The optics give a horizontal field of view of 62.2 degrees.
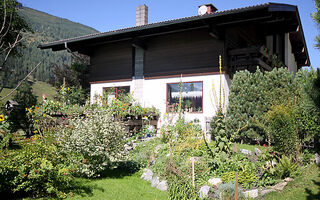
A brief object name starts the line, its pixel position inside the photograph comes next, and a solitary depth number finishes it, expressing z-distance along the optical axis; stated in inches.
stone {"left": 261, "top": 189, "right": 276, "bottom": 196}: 189.2
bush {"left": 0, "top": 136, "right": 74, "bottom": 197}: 166.1
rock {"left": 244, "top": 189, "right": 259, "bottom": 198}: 187.8
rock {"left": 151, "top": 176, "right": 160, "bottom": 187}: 220.5
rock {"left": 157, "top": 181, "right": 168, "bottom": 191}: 213.0
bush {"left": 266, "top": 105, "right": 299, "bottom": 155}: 225.3
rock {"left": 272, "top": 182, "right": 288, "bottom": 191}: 191.3
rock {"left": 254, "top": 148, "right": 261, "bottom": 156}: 257.1
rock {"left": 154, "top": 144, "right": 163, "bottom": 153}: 288.0
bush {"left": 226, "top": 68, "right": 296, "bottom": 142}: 322.0
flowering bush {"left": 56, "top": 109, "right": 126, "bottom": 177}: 216.8
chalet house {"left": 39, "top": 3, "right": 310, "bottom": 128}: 405.7
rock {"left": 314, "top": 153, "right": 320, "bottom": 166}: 216.1
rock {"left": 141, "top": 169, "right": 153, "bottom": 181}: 234.5
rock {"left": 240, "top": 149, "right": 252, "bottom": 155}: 257.4
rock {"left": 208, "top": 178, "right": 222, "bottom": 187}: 202.5
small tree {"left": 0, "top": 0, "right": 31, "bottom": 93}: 467.2
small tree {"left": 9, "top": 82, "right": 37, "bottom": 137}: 518.3
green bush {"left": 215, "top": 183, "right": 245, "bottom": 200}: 181.3
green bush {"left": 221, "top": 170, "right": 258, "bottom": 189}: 201.2
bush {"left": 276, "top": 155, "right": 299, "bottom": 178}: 204.4
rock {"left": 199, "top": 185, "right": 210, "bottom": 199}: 183.7
